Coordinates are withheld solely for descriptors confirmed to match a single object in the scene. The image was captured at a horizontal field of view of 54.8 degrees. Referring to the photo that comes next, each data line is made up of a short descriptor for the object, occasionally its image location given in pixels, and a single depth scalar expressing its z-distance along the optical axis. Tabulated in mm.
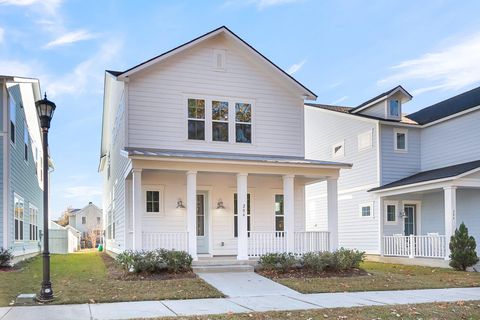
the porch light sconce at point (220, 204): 15711
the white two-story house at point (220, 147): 14109
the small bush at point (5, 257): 13845
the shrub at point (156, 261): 11750
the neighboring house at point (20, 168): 14695
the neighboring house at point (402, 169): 18281
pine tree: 15047
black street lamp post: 8672
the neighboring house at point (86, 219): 65938
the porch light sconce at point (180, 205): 15250
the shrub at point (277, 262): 12867
